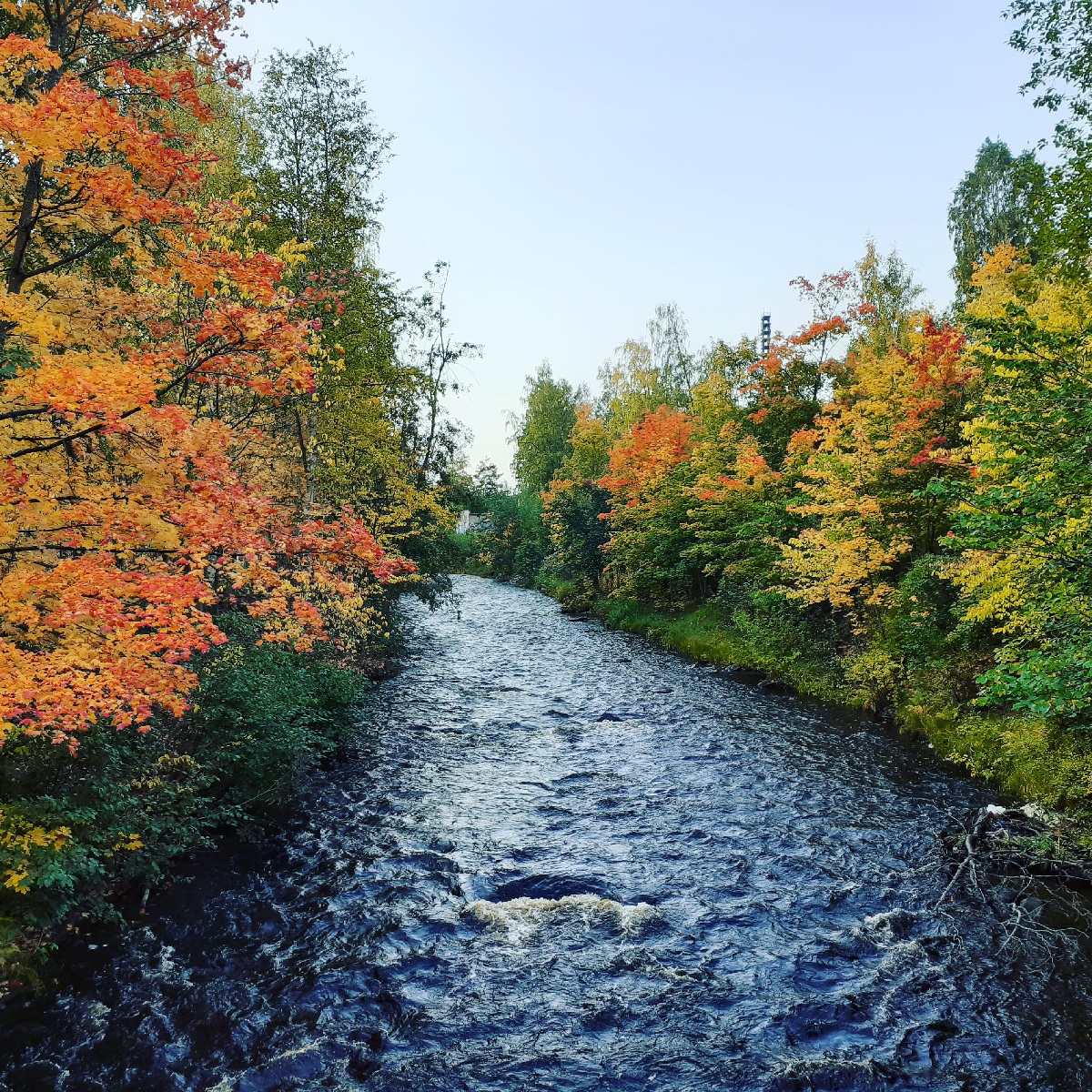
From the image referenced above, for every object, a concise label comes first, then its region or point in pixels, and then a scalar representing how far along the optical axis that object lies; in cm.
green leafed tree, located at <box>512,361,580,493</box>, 6078
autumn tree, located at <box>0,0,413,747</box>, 639
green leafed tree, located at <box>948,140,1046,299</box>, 3934
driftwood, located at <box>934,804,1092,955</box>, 823
